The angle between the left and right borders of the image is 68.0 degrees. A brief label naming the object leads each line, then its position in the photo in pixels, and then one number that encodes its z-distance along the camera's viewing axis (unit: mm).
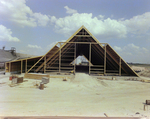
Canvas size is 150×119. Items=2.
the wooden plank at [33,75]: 16683
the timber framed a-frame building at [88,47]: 19016
